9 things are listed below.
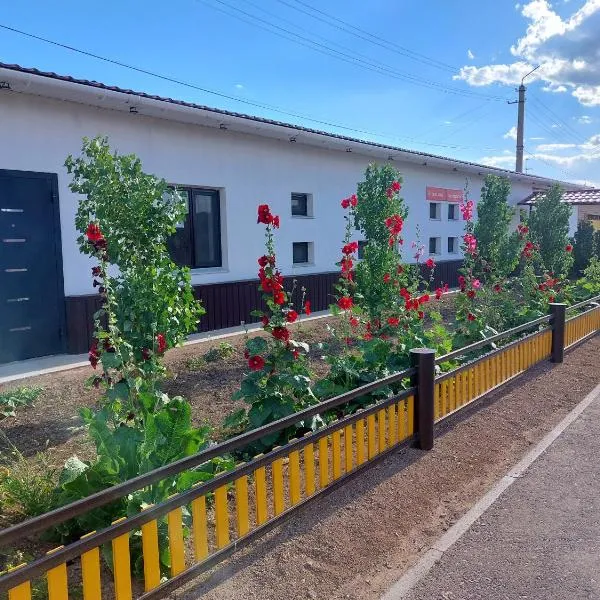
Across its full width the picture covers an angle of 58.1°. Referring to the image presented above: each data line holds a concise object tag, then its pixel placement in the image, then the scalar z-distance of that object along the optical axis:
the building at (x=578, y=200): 21.95
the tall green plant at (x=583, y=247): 20.53
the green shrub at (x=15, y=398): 4.99
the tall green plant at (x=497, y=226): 10.80
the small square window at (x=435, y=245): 16.27
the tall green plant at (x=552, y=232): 12.42
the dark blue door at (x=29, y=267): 6.74
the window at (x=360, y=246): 12.66
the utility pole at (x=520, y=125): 30.69
